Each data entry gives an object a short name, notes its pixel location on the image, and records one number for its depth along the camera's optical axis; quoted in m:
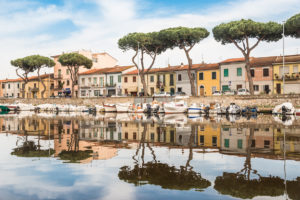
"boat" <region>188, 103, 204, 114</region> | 40.66
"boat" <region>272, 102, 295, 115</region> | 36.56
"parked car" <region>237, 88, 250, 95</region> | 48.50
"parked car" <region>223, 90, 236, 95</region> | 49.59
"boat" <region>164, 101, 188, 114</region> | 42.00
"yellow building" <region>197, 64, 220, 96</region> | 58.16
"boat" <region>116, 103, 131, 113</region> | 46.81
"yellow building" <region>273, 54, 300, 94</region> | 49.94
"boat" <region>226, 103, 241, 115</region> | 38.81
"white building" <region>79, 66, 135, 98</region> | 71.11
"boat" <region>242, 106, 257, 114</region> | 40.41
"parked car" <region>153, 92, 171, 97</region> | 52.67
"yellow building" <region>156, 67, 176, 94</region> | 63.49
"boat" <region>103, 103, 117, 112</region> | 48.50
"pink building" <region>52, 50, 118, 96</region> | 79.88
